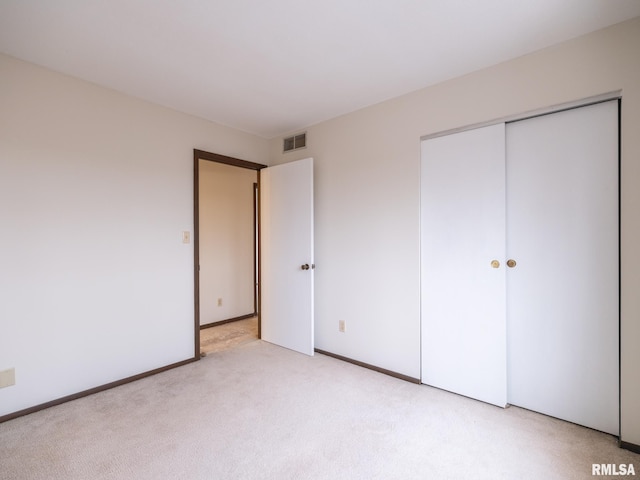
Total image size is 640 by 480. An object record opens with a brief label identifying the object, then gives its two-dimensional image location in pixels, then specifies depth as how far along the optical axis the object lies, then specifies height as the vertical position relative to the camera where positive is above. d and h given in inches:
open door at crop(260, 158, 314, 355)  131.6 -7.8
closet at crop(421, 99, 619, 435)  77.7 -7.5
